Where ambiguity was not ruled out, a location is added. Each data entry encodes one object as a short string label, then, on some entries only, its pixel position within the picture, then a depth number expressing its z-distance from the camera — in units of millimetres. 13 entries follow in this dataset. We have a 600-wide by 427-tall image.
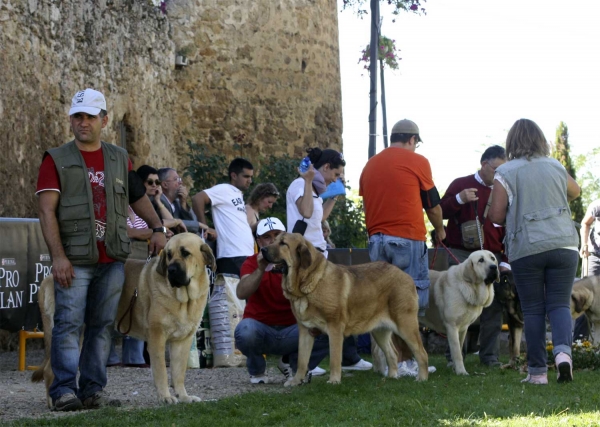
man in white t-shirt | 10492
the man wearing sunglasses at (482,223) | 9992
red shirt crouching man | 8406
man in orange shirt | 8742
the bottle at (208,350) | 10344
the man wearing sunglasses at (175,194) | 10789
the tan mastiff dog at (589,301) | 10742
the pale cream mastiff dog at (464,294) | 9125
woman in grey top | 7645
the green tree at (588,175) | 46750
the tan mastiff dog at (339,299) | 8039
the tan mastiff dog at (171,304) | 7000
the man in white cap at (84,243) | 6730
